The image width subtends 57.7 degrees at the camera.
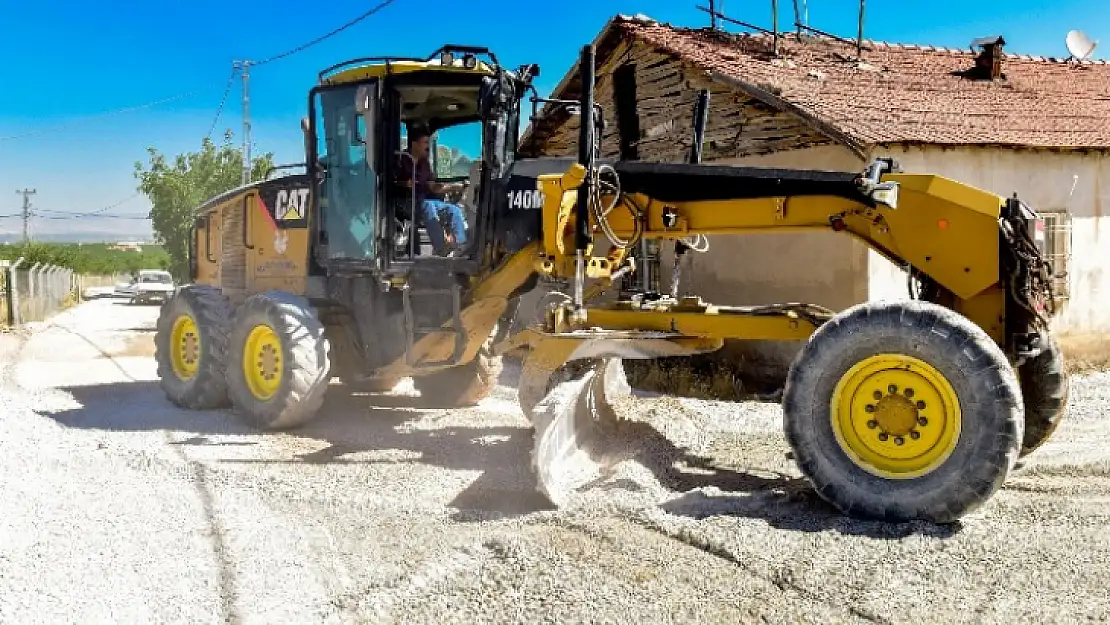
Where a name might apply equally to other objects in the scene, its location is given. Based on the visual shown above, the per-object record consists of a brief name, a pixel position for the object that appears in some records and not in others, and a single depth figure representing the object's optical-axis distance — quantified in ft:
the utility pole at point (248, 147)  144.87
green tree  165.89
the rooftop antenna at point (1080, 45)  58.54
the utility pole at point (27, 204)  343.67
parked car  130.62
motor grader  17.35
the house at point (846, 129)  39.09
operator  27.96
